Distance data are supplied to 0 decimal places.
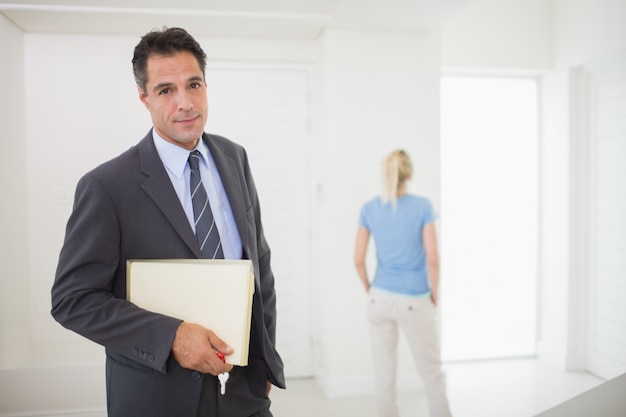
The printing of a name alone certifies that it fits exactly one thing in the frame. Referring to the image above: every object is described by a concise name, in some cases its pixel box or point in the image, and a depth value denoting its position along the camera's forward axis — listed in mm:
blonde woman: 2416
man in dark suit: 1009
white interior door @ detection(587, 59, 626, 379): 3150
